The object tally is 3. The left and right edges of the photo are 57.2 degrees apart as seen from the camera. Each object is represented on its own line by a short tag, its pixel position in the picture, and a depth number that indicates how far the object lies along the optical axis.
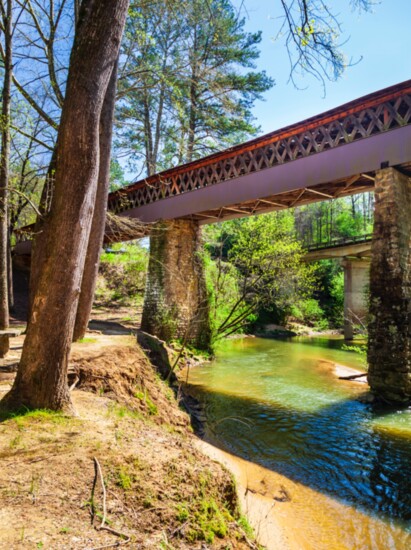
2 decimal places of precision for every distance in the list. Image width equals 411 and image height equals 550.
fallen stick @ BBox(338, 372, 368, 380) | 11.90
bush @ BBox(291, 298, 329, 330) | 29.91
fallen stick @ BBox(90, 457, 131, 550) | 2.19
